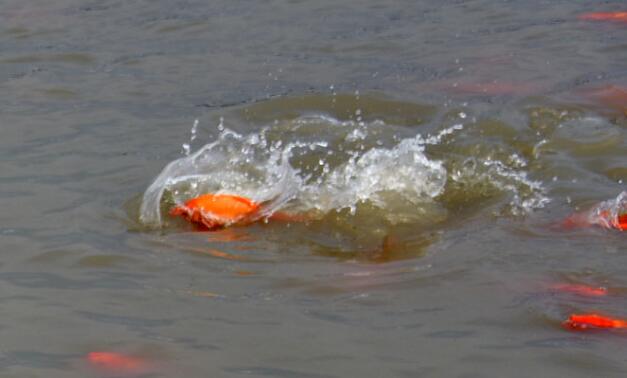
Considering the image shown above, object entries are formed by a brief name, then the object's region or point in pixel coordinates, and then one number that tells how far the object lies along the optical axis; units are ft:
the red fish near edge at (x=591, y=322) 28.84
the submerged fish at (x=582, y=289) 30.96
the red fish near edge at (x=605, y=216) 36.04
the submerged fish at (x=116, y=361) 27.53
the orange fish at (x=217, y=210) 37.47
